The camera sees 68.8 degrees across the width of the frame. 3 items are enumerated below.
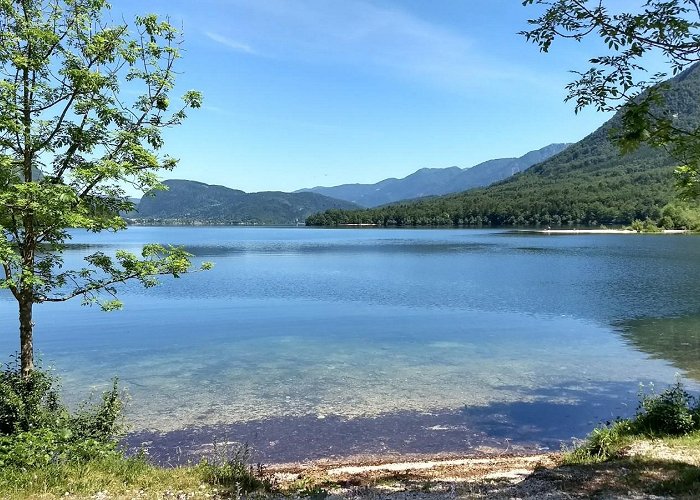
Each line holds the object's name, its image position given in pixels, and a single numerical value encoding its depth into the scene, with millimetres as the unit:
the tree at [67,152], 9680
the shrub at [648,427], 12312
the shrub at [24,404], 10492
